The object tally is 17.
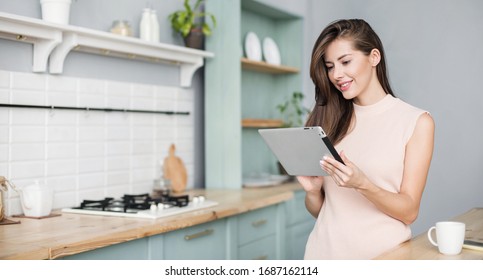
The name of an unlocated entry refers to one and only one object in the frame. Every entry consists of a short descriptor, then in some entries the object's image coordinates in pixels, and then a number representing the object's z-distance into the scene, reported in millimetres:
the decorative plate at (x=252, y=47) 3545
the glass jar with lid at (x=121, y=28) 2600
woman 1518
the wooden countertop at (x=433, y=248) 1407
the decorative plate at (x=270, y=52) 3711
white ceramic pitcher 2162
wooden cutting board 3004
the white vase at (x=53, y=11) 2264
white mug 1376
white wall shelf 2100
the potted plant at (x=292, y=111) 3789
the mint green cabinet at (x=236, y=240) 2061
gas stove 2271
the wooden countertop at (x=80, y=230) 1662
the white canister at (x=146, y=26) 2738
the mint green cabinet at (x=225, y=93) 3215
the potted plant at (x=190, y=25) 3062
